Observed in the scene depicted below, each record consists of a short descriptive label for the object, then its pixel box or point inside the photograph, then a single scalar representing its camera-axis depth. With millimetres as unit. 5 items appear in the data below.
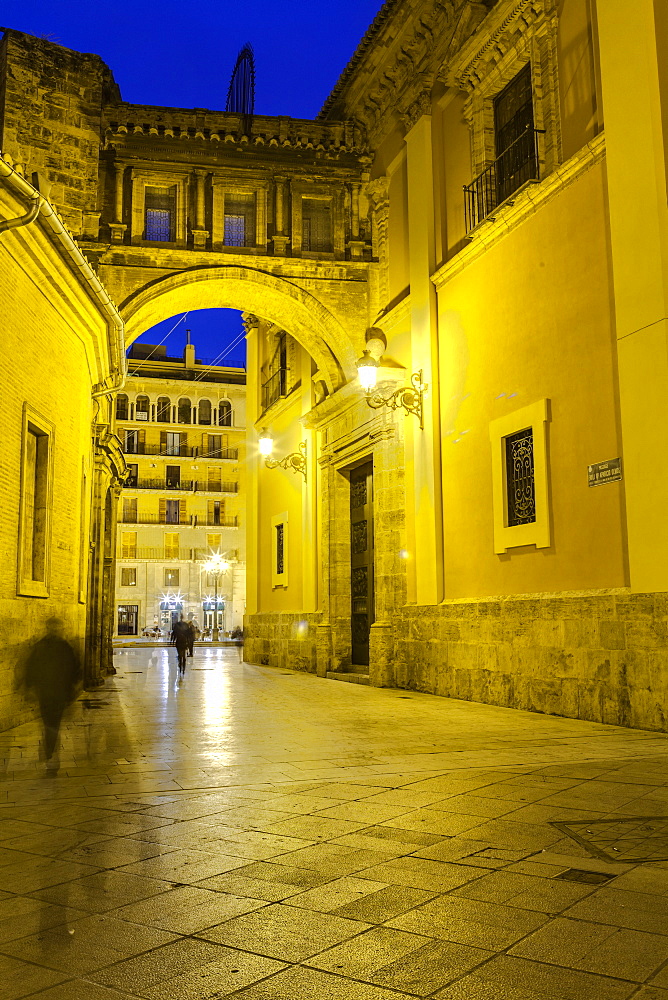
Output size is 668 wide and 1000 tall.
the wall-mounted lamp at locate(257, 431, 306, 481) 20750
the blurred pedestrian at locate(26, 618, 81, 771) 6738
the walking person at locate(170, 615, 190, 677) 17797
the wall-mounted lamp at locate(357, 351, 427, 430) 13695
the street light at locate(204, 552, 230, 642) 54406
